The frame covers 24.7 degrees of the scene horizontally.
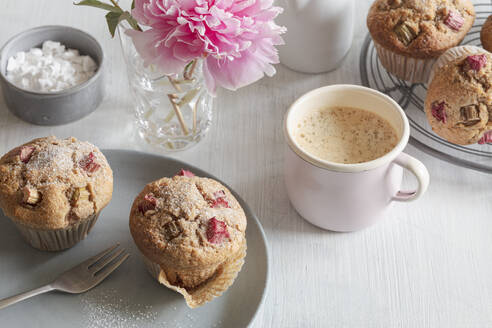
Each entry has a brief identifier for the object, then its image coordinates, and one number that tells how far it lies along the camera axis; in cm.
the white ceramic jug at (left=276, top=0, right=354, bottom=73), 90
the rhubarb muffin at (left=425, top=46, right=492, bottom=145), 84
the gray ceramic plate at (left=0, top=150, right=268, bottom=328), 77
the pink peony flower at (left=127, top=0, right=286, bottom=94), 74
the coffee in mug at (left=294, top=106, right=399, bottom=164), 82
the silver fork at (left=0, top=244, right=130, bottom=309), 78
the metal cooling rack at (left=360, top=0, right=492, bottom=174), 86
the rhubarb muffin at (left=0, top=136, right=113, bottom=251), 77
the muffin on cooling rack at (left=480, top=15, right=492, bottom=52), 90
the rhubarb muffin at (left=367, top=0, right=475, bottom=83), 88
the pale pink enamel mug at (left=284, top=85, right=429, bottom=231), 79
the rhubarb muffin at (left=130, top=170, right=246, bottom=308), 76
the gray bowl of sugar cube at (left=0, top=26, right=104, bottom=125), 87
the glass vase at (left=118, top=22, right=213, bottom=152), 85
